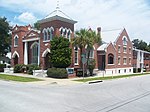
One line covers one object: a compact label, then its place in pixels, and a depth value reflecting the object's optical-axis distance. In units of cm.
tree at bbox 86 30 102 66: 3409
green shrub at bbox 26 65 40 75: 3472
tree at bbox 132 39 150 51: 9406
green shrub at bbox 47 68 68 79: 3044
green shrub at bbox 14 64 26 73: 3797
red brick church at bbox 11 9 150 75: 3525
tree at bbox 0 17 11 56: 5425
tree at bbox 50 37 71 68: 3152
